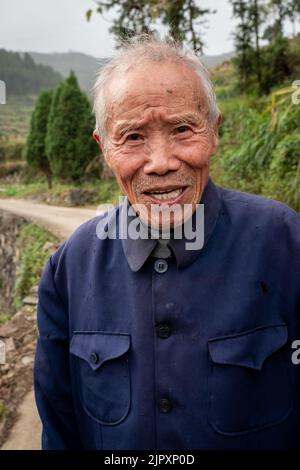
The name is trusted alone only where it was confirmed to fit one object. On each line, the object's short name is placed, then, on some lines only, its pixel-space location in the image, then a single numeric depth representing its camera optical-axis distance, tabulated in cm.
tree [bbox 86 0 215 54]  621
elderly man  115
